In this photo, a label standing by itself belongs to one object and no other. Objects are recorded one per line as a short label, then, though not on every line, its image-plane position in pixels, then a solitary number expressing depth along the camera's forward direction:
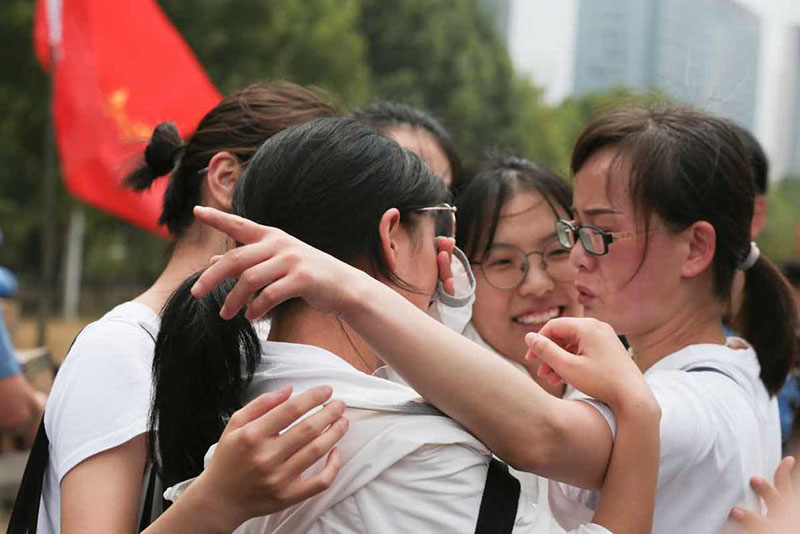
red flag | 7.01
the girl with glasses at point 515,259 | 3.02
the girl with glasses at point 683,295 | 1.96
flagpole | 7.93
